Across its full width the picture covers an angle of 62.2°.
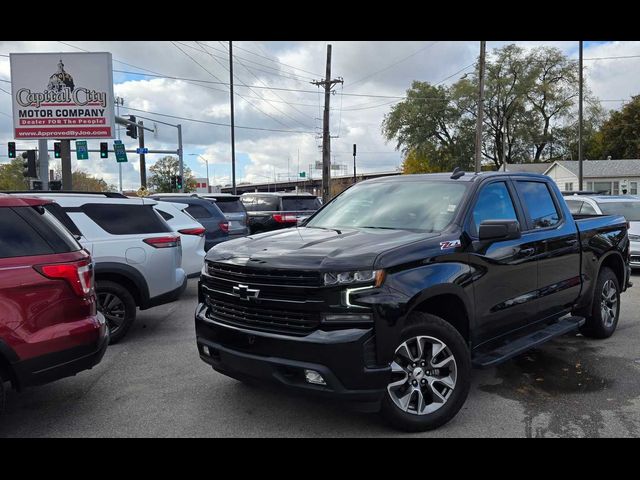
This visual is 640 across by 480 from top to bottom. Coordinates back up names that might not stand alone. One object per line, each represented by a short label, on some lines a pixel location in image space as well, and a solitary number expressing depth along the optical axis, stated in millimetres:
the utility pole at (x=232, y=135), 30609
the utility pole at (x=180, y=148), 37781
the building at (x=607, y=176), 46125
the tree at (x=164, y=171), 72600
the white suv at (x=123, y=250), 6156
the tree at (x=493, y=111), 57719
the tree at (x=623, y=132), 61562
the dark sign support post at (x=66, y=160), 22925
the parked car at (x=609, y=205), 12078
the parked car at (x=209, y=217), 10969
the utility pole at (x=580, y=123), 29386
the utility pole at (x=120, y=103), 46828
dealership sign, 21969
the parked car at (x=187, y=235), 8828
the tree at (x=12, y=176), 64169
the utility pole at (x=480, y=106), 25500
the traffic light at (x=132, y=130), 30109
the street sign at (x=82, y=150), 32875
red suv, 3549
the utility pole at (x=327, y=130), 28266
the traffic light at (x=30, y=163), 17156
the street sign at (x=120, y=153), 35781
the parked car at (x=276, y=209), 16516
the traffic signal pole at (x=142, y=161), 34553
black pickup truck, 3447
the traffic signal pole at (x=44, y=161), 21680
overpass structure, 110938
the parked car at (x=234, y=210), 12273
